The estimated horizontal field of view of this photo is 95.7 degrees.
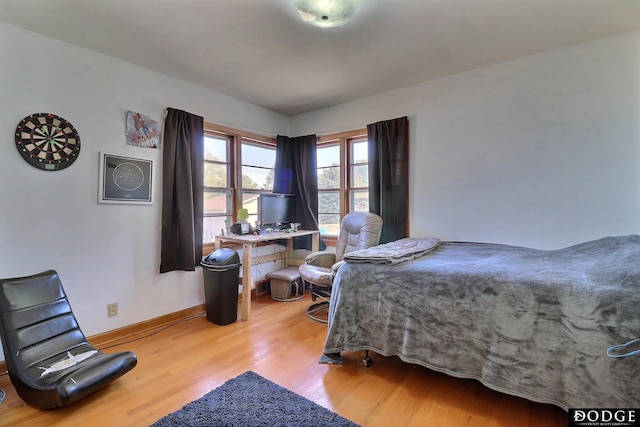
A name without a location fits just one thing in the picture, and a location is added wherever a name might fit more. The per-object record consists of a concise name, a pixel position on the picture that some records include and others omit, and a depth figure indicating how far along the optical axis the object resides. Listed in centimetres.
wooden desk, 295
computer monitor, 364
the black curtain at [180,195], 289
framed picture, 253
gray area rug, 152
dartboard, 215
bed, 133
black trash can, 287
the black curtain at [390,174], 329
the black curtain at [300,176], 408
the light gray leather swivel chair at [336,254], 301
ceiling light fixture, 178
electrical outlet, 255
